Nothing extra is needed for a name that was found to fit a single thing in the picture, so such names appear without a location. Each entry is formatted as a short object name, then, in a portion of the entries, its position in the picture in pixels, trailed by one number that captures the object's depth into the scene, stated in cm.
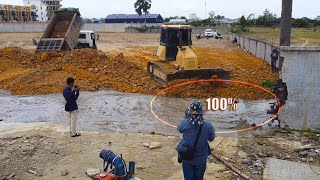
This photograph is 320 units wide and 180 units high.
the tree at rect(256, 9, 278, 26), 5360
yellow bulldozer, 1167
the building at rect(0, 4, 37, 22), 7276
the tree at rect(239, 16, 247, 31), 4409
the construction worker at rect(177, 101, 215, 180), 392
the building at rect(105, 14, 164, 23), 7910
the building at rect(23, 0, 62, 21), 9008
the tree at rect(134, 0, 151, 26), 6582
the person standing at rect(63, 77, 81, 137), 689
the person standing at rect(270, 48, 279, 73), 1530
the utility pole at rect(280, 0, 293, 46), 1276
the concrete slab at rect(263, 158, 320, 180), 530
